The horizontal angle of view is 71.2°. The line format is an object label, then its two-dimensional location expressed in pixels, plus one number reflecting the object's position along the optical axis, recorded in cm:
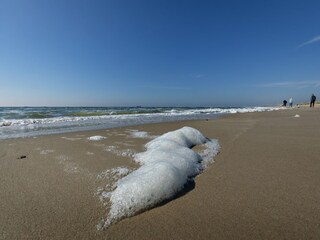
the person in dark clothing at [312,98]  2562
